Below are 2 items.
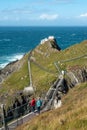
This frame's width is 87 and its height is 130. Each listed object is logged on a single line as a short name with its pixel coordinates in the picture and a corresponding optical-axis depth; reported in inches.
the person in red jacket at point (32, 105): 796.1
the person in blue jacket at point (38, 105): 771.5
